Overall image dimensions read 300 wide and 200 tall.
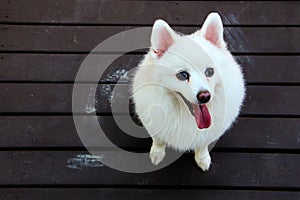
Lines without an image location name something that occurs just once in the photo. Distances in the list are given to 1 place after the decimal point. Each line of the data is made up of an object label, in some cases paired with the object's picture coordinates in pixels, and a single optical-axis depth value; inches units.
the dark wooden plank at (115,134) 109.5
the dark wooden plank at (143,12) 123.6
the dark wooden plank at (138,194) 104.7
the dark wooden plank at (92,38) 119.7
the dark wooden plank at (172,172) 106.1
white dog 93.3
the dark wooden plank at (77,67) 116.1
